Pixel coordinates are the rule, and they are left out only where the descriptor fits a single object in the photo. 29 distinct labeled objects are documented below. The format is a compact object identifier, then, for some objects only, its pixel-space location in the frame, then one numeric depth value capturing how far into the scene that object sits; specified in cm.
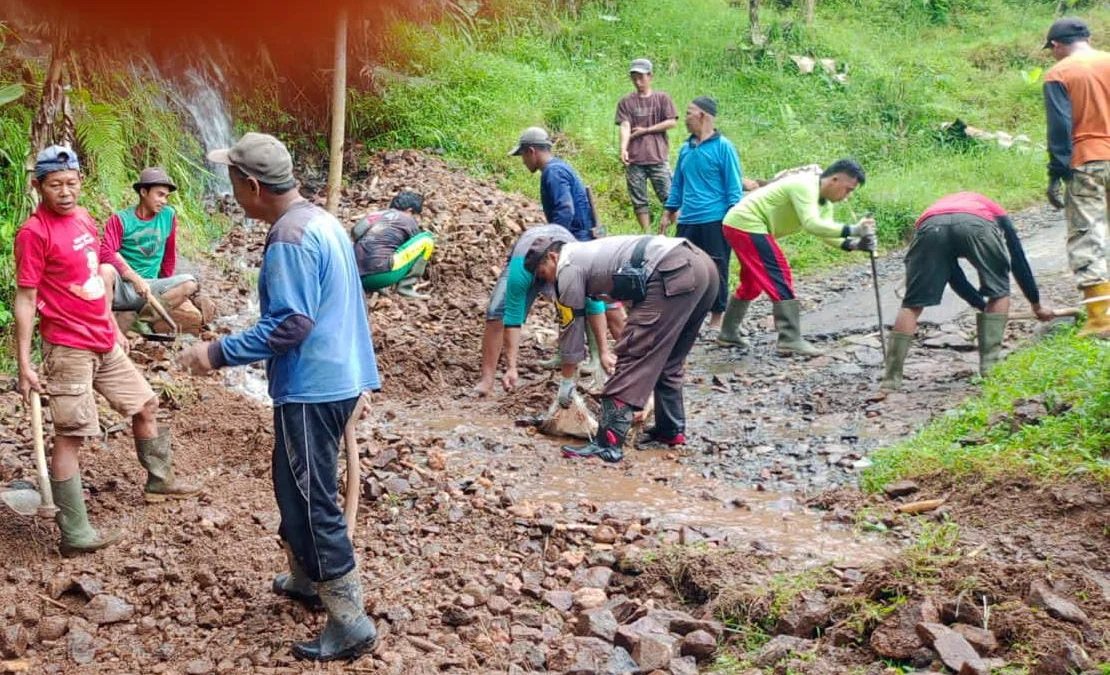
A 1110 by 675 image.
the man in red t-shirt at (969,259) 674
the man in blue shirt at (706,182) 850
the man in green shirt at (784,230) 775
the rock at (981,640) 346
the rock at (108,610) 416
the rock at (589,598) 426
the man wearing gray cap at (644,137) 1075
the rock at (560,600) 424
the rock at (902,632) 351
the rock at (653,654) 369
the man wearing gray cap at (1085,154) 675
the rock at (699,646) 379
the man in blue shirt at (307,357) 351
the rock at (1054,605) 354
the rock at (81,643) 393
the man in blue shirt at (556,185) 739
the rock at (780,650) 362
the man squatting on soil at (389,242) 821
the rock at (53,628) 406
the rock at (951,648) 329
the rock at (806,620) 384
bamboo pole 814
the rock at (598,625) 394
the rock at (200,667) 378
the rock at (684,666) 367
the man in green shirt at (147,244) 662
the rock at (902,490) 525
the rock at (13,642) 393
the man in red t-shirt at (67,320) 444
